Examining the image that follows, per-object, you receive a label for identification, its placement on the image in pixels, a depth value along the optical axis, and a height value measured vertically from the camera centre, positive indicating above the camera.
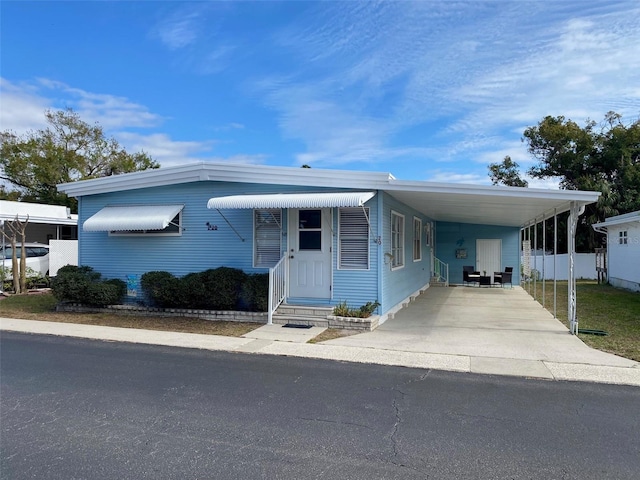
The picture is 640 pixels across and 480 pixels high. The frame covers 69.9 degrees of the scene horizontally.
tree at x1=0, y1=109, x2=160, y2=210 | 29.34 +6.15
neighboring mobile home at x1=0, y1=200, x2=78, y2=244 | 16.84 +1.25
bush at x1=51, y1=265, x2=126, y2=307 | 10.53 -0.86
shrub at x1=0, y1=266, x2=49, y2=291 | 15.29 -0.95
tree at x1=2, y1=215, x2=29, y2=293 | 14.70 -0.36
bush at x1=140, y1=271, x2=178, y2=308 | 9.93 -0.75
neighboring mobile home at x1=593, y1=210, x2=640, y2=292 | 16.17 +0.15
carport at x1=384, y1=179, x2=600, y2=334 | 8.02 +1.09
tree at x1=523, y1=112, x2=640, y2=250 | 25.44 +5.57
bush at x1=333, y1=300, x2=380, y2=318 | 8.91 -1.13
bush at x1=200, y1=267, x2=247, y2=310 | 9.60 -0.70
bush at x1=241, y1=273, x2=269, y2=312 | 9.42 -0.79
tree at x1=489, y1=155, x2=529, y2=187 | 29.81 +5.22
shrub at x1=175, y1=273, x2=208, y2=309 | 9.71 -0.84
